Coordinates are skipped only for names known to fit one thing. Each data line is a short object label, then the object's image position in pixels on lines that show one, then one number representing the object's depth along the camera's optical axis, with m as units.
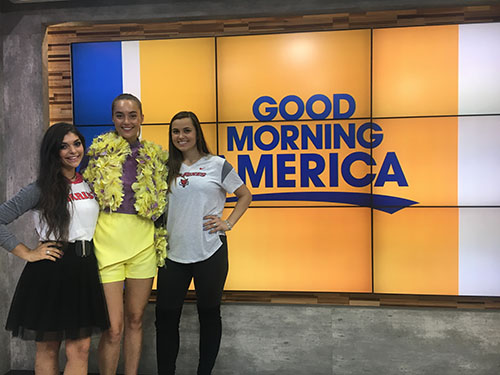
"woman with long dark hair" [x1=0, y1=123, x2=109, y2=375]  1.98
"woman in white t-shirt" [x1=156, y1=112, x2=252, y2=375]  2.32
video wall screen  2.91
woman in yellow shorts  2.20
